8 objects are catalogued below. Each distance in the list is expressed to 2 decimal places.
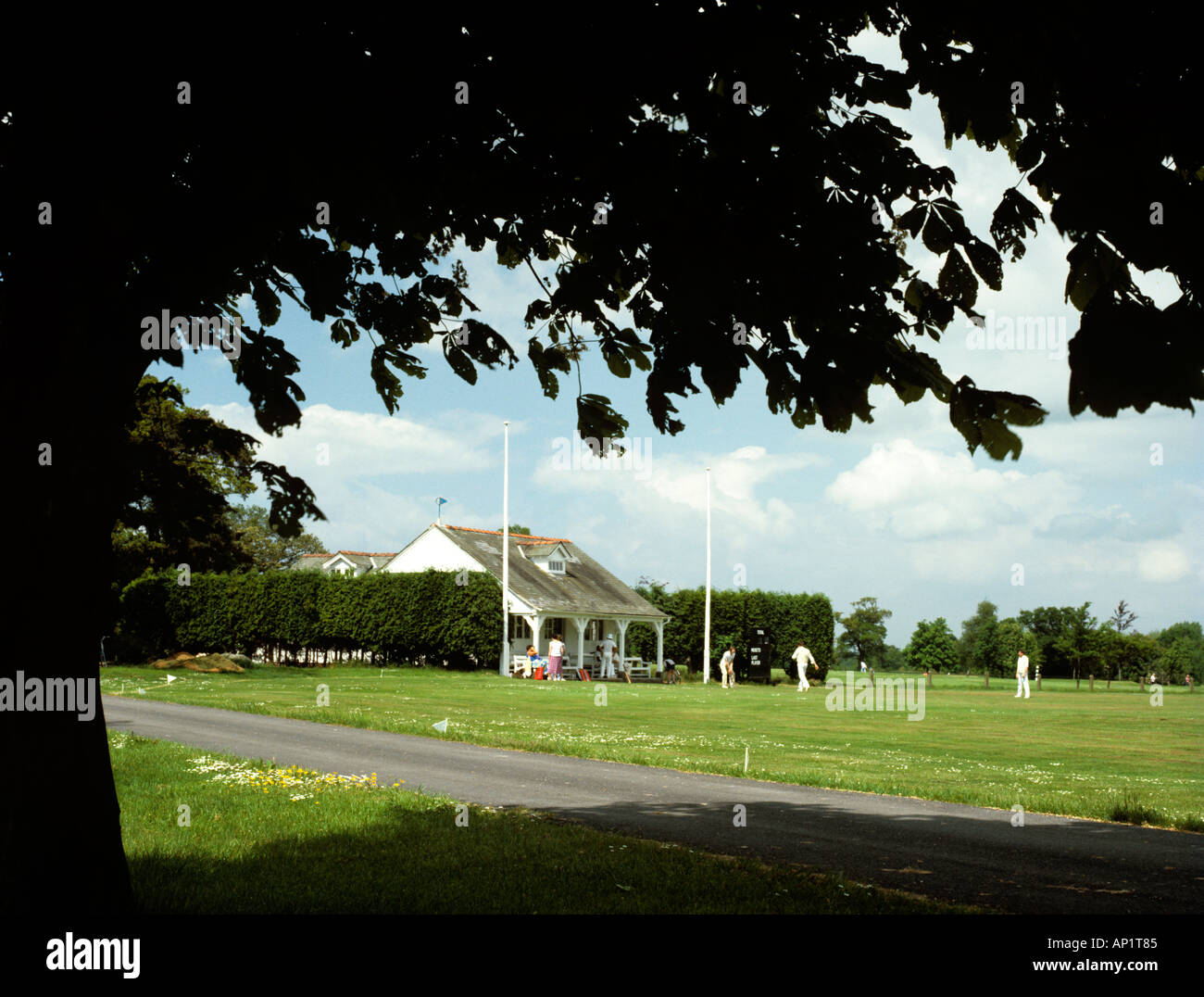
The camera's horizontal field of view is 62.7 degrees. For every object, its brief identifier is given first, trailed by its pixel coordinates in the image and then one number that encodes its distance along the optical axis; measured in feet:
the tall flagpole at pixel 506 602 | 131.34
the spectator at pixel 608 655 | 141.49
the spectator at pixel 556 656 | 129.18
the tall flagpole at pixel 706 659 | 143.64
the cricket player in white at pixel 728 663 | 129.29
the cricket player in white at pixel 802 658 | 113.91
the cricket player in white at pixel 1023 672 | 113.60
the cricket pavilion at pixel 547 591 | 149.07
